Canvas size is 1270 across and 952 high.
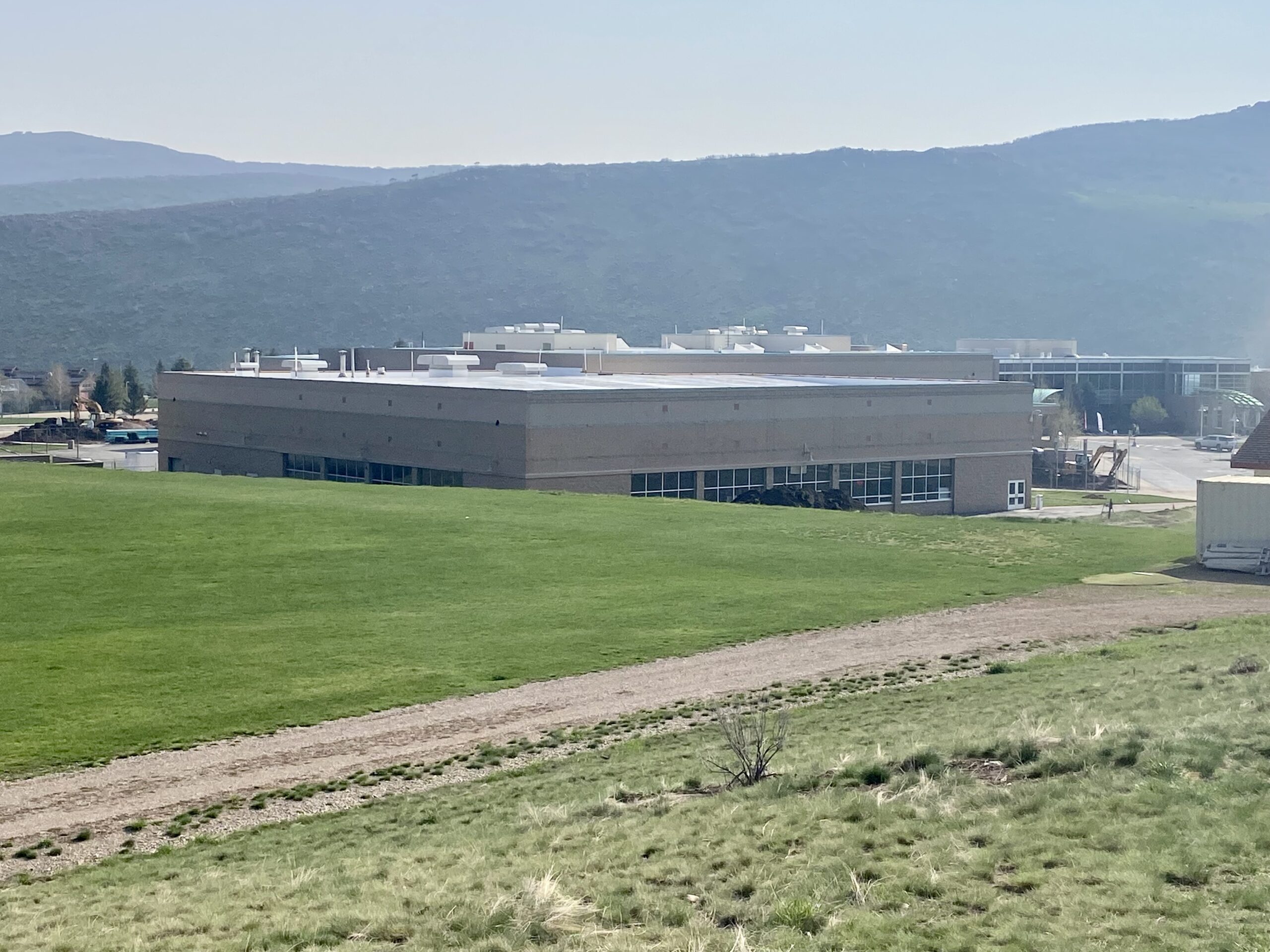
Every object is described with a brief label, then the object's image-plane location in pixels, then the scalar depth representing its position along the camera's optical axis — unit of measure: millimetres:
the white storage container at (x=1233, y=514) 40688
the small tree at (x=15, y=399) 155375
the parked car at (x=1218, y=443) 122688
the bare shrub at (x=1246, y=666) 22203
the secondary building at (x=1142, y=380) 149250
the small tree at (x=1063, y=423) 119938
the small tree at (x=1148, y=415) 150000
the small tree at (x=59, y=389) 153625
